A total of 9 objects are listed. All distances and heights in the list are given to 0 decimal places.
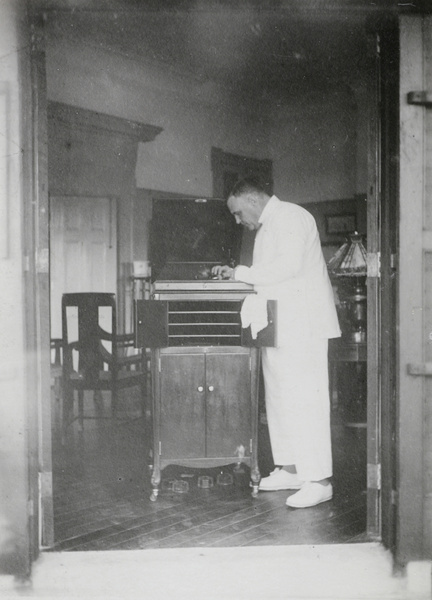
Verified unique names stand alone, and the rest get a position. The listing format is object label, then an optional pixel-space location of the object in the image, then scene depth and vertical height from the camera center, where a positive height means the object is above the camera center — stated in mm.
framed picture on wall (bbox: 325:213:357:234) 8047 +839
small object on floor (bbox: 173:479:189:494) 4012 -1174
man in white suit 3824 -322
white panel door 7359 +527
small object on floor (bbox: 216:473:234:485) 4121 -1159
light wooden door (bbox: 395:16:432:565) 2754 -35
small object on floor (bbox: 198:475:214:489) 4090 -1169
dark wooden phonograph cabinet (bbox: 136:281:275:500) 3854 -645
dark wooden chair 5215 -491
